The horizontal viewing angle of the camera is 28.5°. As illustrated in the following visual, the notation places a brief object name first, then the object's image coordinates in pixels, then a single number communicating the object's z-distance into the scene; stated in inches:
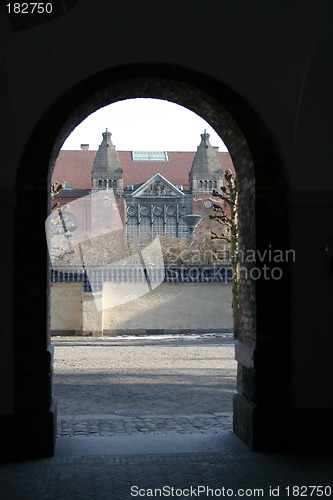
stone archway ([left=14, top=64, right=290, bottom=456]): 239.8
